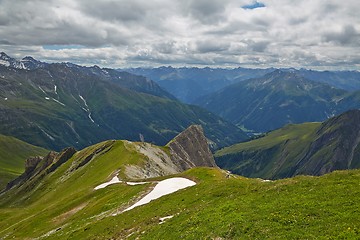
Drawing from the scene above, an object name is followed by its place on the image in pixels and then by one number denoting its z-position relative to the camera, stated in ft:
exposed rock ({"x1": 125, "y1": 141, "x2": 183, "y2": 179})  345.72
